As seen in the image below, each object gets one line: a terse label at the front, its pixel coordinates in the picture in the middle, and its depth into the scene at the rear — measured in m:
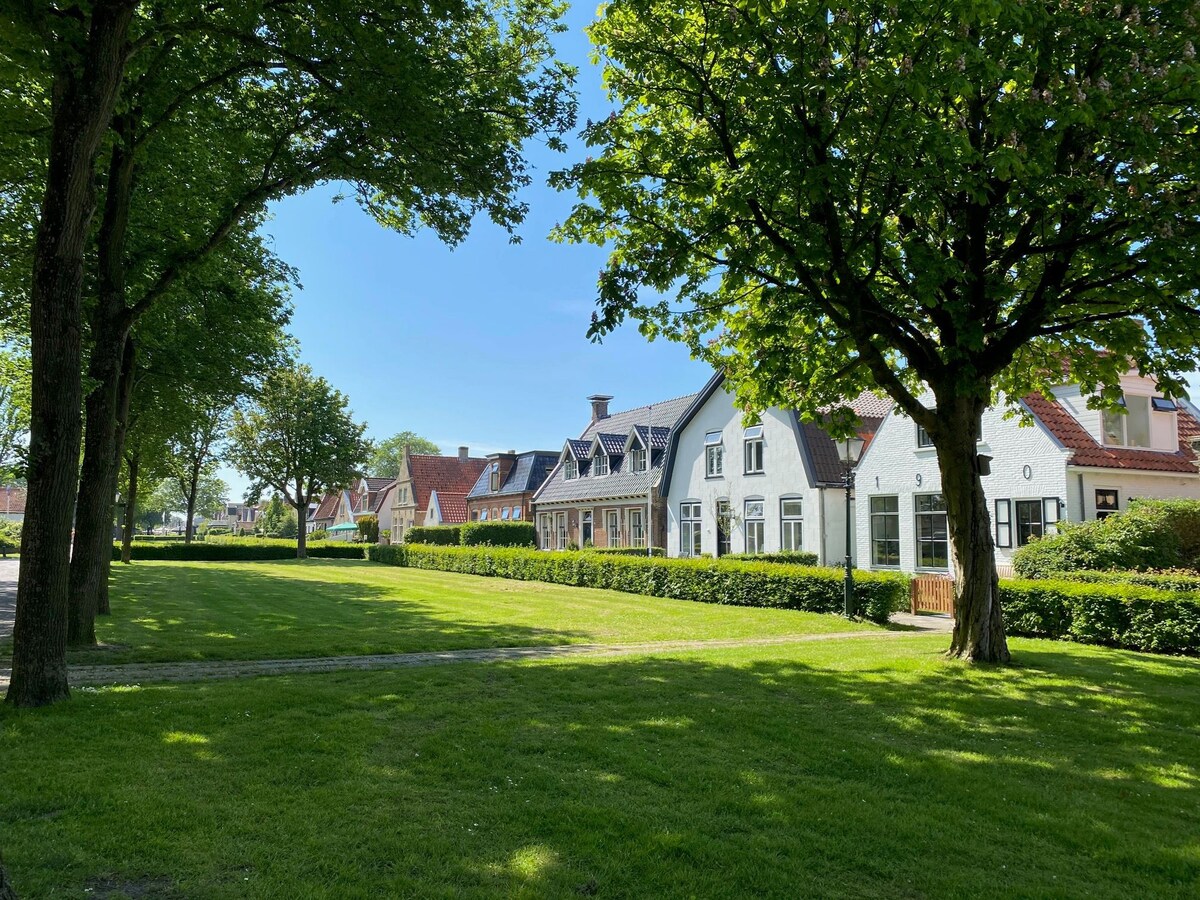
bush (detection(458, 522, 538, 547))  46.66
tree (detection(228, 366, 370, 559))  47.84
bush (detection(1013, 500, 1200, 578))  17.30
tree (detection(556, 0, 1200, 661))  8.27
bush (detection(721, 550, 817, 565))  26.42
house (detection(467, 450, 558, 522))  51.28
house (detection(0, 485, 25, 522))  87.97
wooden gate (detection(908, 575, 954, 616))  18.75
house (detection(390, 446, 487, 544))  62.81
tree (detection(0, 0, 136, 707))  7.25
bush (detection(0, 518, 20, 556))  45.16
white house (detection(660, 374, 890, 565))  27.97
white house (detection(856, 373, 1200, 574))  20.45
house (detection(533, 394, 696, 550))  37.78
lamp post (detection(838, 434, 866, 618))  17.81
